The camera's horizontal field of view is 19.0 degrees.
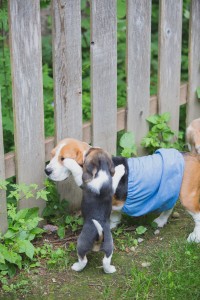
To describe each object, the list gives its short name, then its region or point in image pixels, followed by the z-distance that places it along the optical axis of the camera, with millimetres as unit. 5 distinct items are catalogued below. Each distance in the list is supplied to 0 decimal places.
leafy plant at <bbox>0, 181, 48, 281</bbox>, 3951
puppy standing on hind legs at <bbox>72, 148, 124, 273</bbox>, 3904
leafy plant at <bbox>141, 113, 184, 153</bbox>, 5141
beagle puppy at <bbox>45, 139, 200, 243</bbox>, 4223
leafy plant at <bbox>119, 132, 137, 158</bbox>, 4859
